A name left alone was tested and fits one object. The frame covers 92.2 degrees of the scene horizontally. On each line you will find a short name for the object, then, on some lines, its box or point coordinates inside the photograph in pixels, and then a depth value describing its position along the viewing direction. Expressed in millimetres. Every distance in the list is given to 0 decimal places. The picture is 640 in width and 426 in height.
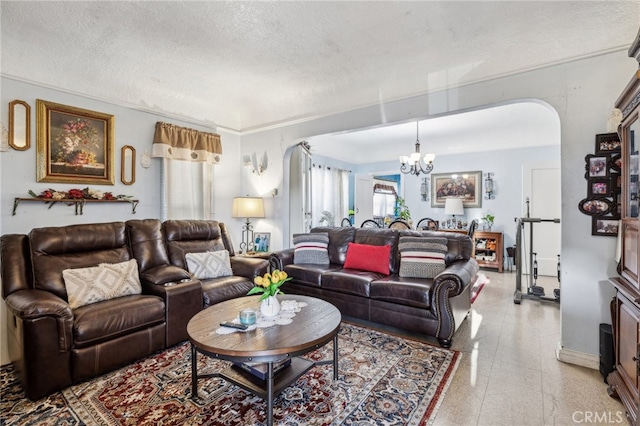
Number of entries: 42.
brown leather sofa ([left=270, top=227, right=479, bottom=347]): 2729
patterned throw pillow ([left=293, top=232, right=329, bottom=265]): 3988
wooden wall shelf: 2776
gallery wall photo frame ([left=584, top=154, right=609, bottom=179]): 2379
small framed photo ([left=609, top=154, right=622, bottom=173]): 2316
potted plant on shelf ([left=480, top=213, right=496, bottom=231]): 6223
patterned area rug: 1811
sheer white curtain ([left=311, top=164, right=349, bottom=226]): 6797
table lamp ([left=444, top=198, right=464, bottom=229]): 6465
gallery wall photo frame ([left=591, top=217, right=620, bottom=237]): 2355
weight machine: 4020
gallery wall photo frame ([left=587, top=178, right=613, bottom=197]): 2375
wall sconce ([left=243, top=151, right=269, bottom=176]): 4648
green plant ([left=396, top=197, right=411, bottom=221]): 6175
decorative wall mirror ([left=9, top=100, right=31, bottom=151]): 2750
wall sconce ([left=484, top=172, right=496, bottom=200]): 6289
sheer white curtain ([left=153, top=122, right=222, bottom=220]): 3865
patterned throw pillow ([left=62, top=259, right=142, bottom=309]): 2424
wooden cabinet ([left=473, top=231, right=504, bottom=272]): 5930
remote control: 1914
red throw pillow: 3539
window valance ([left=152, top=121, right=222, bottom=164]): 3797
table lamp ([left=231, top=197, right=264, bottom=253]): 4301
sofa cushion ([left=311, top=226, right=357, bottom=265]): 4027
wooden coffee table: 1661
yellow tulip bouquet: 2086
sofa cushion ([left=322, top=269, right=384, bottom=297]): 3180
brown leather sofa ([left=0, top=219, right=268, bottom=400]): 1989
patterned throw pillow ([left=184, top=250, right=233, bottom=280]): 3355
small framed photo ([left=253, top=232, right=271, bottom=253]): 4594
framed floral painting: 2938
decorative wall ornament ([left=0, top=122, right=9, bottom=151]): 2686
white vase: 2123
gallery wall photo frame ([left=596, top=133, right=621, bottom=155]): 2332
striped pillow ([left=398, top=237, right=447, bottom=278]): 3217
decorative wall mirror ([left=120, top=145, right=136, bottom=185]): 3527
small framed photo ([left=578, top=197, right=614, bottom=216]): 2377
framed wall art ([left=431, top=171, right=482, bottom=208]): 6465
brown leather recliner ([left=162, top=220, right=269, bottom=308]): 3111
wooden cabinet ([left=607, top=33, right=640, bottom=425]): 1694
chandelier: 4993
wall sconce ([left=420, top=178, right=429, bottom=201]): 7027
